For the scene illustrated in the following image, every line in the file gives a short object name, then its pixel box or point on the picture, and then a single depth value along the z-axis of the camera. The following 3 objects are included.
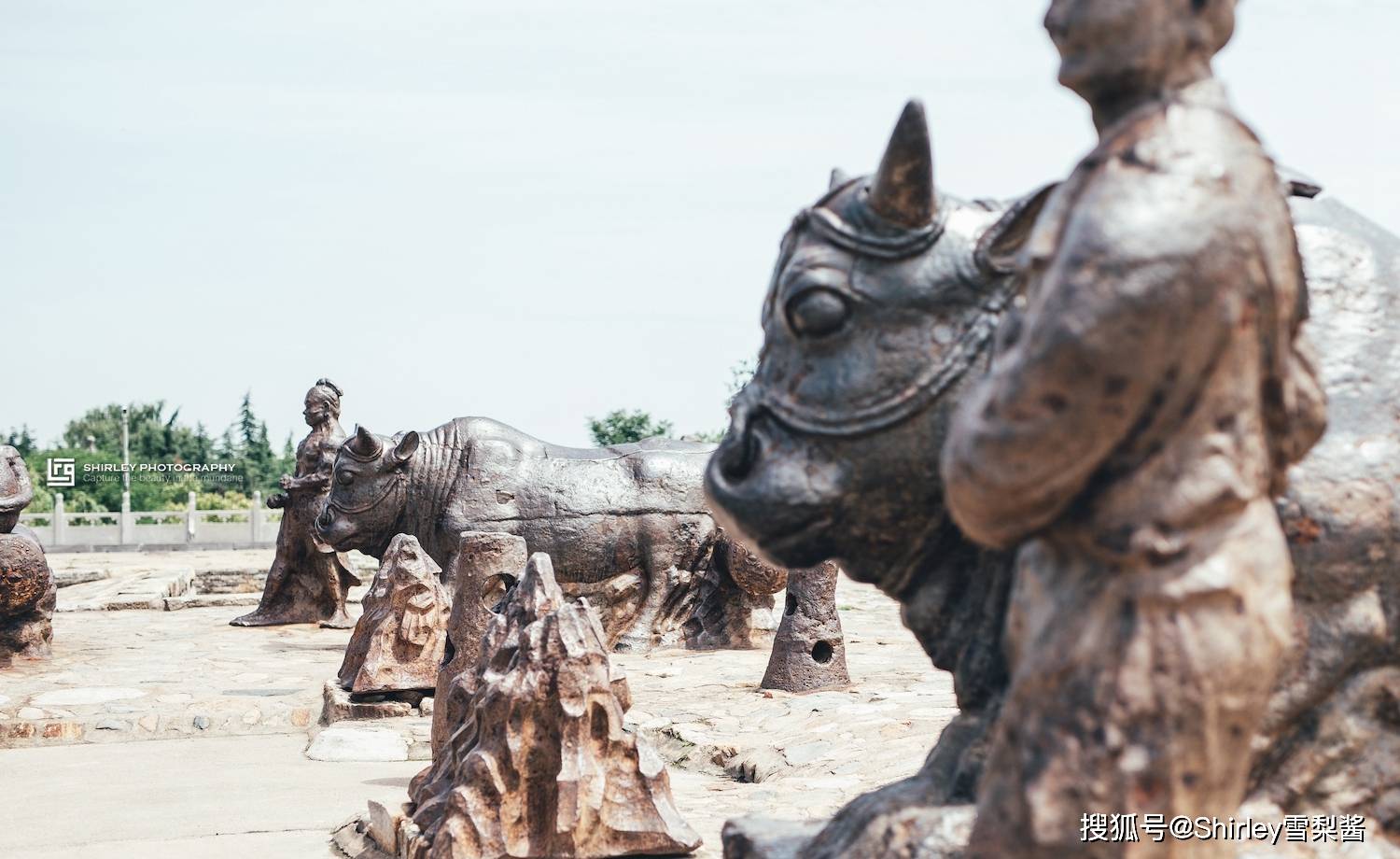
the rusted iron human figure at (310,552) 12.80
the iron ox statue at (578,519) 10.20
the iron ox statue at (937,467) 2.12
